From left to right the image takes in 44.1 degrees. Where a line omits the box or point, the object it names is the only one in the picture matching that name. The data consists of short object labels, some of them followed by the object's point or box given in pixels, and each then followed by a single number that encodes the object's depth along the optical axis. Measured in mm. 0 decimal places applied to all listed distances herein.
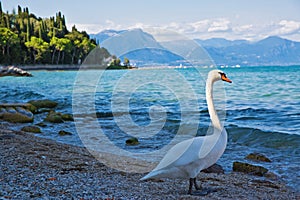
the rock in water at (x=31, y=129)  11553
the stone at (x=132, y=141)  10640
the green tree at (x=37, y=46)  88988
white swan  4867
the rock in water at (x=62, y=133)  11605
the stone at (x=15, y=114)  13828
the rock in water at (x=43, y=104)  19375
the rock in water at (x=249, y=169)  7453
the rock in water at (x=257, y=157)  8602
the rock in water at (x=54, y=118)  14203
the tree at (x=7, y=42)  78625
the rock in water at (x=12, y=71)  64375
